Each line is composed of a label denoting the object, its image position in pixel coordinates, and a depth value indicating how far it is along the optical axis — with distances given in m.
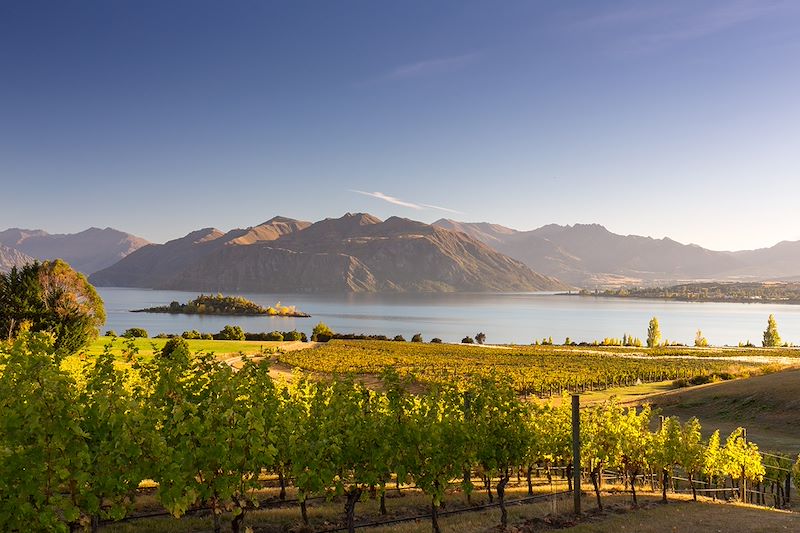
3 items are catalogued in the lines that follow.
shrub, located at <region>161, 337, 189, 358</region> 64.50
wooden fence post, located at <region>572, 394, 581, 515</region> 18.92
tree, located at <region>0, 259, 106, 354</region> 67.94
